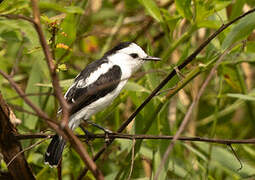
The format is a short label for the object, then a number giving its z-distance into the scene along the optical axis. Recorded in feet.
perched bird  17.70
